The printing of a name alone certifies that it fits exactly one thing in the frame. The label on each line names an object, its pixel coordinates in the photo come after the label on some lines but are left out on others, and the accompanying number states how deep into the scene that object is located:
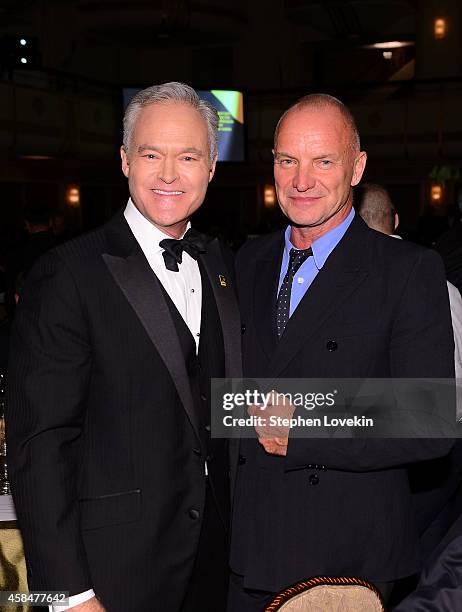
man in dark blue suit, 2.12
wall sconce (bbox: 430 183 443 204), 17.81
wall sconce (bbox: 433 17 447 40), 18.77
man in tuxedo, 1.88
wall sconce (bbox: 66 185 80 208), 18.30
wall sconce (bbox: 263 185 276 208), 19.33
